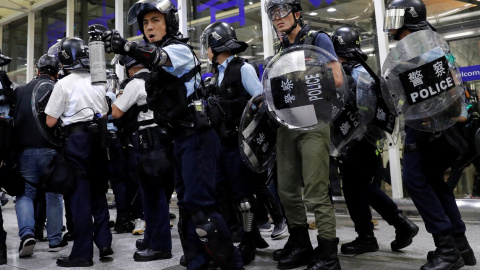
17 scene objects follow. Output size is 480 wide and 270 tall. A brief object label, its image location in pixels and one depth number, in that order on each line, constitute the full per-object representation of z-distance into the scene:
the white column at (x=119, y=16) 7.60
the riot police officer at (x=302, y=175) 2.31
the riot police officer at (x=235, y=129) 2.74
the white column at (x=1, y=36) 10.37
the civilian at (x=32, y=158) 3.34
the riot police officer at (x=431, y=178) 2.27
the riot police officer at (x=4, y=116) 3.04
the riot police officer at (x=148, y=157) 2.81
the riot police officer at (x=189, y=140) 2.11
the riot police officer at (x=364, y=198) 2.82
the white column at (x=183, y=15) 6.57
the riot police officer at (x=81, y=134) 2.87
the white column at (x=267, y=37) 5.57
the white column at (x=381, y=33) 4.67
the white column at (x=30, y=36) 9.34
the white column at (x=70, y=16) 8.56
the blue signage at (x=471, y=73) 4.13
